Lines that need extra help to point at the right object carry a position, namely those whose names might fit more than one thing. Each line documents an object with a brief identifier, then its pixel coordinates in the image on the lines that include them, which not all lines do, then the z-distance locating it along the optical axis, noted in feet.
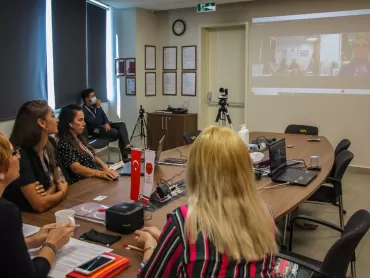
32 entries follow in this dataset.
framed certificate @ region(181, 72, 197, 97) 22.71
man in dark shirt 19.13
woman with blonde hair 4.00
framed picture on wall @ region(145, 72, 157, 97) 23.08
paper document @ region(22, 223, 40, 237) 5.89
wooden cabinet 21.90
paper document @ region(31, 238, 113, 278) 4.84
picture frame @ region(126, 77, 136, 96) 22.54
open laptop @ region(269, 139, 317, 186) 8.95
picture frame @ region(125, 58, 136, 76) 22.33
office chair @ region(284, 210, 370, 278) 5.44
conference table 5.85
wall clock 22.68
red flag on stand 6.94
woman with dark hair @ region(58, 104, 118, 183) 9.86
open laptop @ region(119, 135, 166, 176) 9.38
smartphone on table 4.71
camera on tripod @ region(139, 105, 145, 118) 22.21
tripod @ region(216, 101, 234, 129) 20.57
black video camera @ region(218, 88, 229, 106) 20.92
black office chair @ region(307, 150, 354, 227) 10.48
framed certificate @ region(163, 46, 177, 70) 23.25
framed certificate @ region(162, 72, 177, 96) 23.53
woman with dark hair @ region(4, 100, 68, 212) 6.96
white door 21.61
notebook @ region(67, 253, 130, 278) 4.67
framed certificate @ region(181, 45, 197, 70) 22.44
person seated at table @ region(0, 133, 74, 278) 4.18
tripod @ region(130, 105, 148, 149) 22.55
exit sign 19.93
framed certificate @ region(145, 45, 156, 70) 22.90
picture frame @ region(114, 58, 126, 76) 22.74
